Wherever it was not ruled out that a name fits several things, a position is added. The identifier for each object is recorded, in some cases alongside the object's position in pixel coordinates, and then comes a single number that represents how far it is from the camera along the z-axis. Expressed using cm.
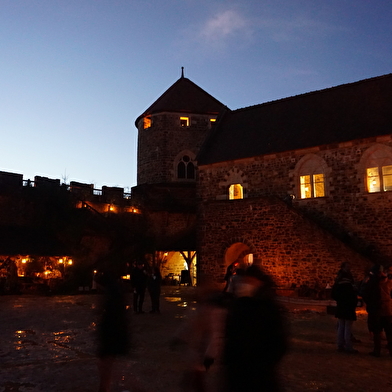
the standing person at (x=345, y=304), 772
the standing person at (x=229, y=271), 1112
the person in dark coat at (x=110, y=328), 526
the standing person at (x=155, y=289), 1317
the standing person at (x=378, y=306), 755
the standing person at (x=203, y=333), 454
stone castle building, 1794
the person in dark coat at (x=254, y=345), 363
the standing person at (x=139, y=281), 1288
